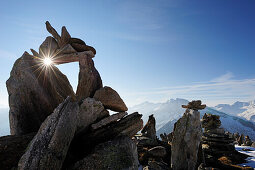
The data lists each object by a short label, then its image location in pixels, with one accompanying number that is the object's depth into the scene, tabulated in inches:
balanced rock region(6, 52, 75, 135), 337.1
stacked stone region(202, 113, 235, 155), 903.7
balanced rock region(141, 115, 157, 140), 1086.3
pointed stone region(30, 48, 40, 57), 398.9
